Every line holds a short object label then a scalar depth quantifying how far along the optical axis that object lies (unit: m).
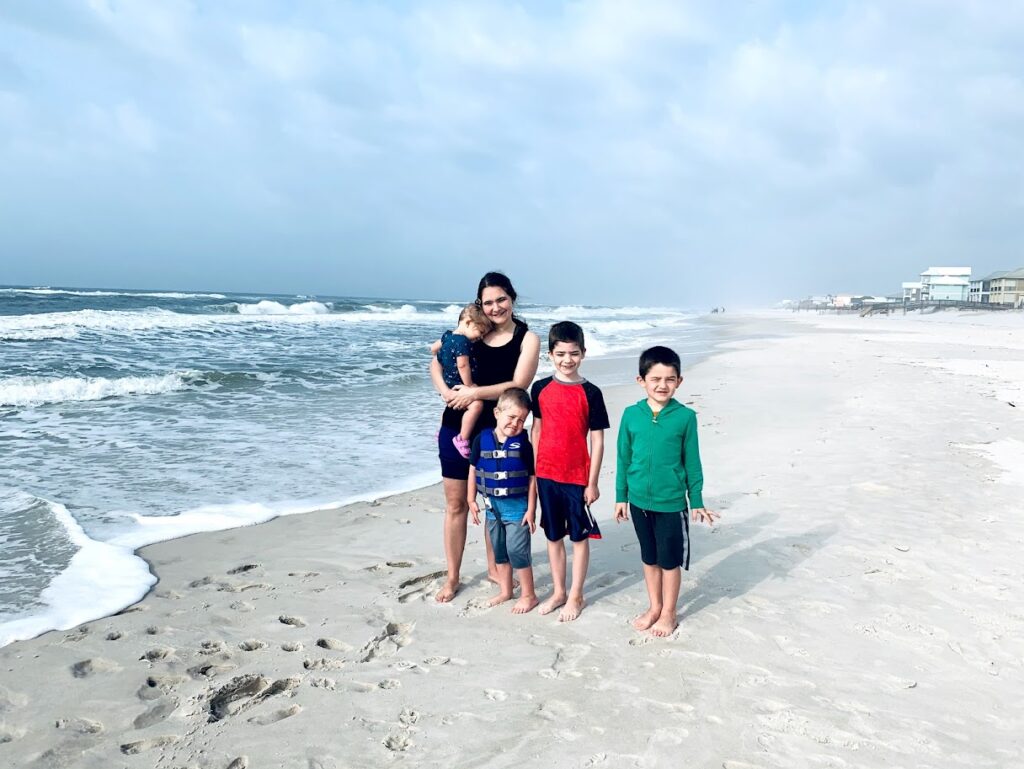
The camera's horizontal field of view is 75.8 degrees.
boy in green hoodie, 3.29
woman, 3.62
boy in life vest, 3.58
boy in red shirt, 3.47
